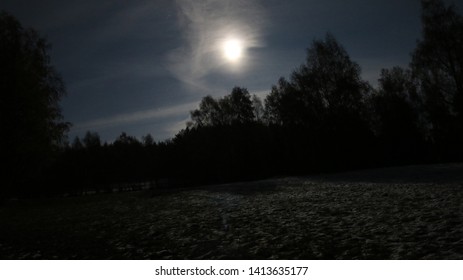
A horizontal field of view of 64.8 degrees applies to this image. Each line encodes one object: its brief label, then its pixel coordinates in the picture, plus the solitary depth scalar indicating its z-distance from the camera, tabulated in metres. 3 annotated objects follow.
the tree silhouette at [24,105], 19.27
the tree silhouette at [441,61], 25.56
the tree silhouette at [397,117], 42.88
